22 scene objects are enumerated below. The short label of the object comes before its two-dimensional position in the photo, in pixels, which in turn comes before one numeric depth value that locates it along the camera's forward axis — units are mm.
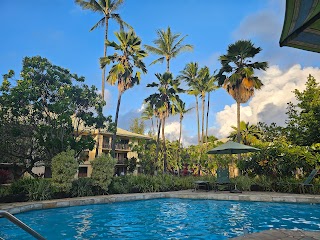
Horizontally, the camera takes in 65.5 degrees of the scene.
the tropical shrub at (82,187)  12717
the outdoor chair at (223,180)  14438
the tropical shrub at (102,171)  13422
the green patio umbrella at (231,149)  14547
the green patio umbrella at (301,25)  2207
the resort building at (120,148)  34500
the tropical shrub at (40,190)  11062
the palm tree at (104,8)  24578
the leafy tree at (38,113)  14172
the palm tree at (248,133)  32444
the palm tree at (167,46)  27953
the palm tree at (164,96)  24703
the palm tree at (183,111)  40462
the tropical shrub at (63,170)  11906
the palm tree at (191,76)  32344
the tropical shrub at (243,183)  14828
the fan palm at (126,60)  21828
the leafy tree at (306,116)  15766
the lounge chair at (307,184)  12320
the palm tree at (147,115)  45172
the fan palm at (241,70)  19078
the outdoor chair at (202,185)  14914
